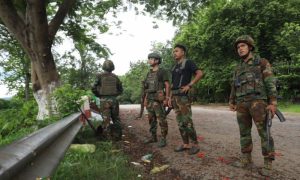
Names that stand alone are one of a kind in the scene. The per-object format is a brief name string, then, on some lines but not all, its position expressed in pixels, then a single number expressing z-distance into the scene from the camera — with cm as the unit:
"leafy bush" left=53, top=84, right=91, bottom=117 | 424
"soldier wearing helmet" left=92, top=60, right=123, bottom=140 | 491
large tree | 598
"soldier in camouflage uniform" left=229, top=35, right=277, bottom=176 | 305
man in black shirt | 386
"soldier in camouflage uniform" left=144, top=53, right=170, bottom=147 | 438
